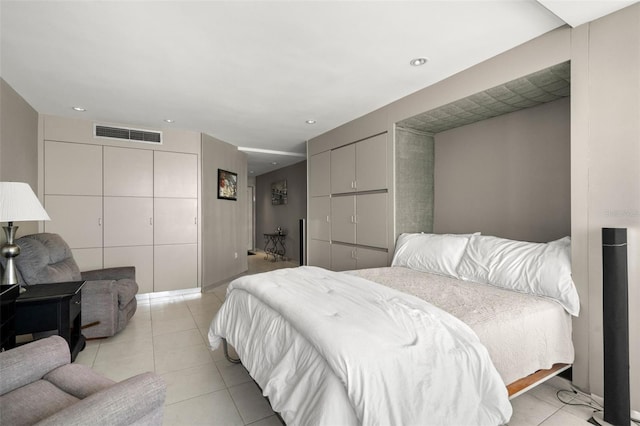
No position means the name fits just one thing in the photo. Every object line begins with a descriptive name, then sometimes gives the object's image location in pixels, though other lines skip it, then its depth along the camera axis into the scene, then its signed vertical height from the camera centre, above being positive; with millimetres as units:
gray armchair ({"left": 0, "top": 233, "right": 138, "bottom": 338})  2633 -617
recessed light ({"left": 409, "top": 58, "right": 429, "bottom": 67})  2562 +1304
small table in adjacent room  8117 -899
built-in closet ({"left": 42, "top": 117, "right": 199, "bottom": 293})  4082 +124
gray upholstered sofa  993 -700
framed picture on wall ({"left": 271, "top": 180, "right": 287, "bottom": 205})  8055 +595
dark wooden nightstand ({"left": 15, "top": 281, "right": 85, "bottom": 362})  2211 -714
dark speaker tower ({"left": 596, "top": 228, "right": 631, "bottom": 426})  1727 -674
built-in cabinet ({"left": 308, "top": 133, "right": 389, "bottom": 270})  3768 +110
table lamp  2101 +29
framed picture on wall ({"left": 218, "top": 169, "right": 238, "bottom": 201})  5372 +539
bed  1222 -618
